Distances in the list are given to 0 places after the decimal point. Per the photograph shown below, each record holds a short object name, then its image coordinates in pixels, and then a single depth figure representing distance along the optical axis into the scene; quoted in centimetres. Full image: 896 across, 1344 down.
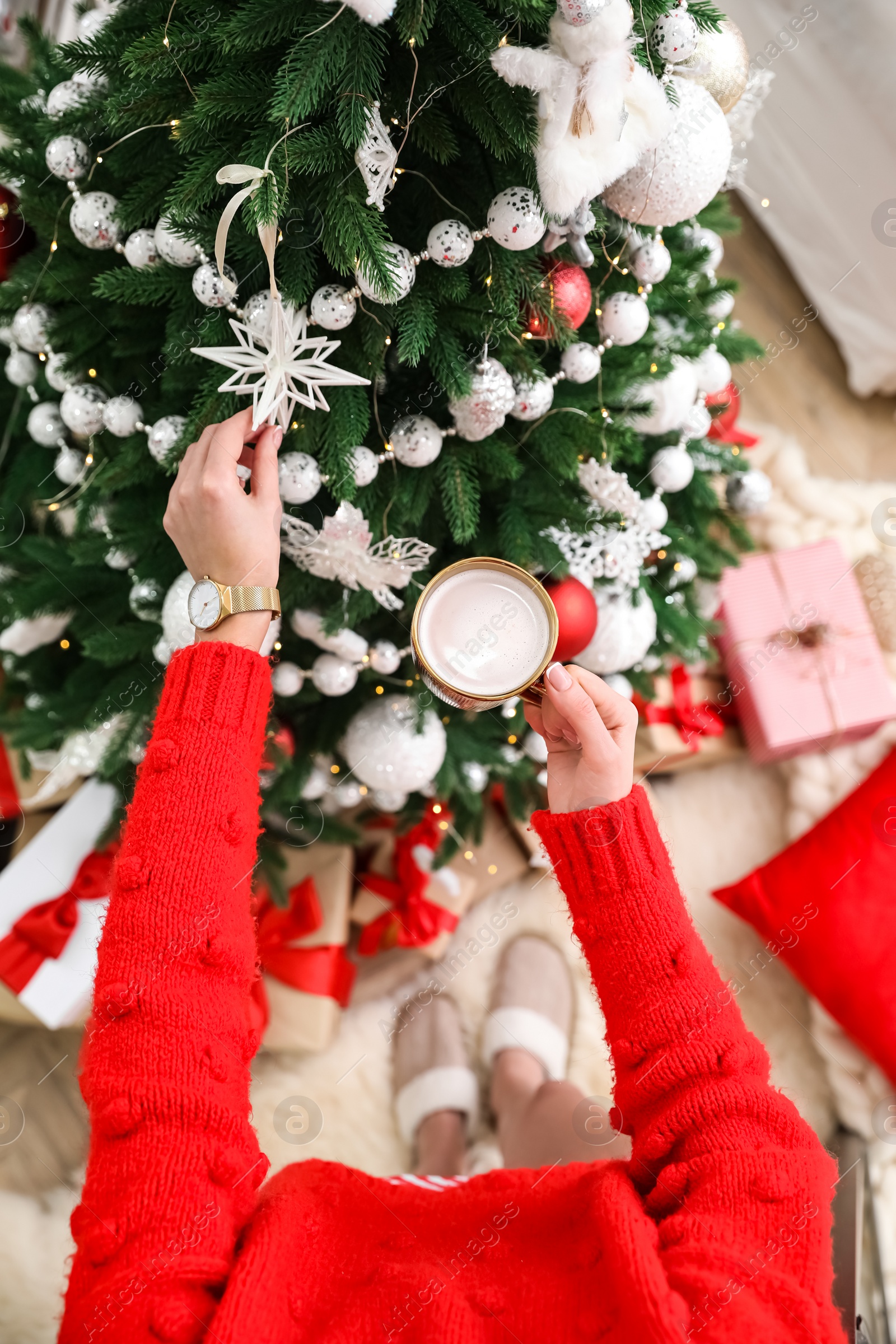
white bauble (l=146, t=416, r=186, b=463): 79
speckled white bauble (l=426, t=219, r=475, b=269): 69
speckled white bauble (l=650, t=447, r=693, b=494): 98
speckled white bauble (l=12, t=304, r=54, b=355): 89
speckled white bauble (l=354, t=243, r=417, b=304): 67
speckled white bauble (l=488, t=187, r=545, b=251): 67
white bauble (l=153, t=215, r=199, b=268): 72
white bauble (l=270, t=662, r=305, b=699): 96
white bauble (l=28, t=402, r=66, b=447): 95
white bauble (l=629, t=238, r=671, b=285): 82
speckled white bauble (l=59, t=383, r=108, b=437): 87
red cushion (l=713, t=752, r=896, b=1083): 126
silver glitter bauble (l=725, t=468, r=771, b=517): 124
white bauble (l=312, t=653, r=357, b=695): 93
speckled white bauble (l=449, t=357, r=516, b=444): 77
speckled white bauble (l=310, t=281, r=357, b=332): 70
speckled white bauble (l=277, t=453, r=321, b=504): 79
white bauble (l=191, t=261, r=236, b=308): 71
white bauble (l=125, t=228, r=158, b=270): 75
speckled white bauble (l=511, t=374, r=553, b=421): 81
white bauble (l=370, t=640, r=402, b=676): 94
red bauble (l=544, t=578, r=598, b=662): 89
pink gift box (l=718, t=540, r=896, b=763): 142
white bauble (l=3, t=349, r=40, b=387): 98
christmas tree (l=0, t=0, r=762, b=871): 63
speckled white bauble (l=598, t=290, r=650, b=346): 81
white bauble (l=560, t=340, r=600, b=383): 81
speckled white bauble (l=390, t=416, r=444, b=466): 79
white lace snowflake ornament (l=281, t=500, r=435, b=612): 80
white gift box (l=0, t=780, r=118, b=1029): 126
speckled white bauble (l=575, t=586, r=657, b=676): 100
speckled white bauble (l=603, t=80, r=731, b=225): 73
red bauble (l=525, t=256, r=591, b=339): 77
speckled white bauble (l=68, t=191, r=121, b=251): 77
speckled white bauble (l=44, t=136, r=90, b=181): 78
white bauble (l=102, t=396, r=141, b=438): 84
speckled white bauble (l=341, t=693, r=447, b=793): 102
